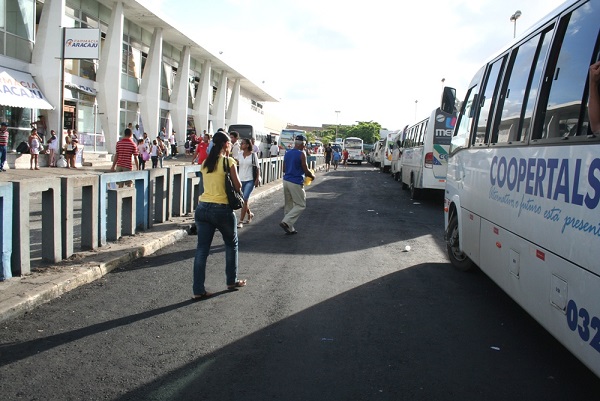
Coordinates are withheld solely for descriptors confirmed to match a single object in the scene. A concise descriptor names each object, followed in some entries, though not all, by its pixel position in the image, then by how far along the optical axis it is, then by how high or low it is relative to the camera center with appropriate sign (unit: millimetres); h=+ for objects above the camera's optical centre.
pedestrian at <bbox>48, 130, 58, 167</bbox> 21844 -513
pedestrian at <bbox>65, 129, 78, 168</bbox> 22188 -518
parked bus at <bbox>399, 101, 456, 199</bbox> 15539 +194
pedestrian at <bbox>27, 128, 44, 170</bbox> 19641 -452
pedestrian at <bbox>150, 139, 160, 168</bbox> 23562 -431
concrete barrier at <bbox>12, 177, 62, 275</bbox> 5691 -1008
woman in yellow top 5641 -706
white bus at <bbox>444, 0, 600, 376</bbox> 3215 -160
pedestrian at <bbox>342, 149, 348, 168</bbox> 49981 -394
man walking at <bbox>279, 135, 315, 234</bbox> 9836 -565
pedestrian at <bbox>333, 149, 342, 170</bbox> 41375 -442
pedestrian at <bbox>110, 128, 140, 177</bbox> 12062 -295
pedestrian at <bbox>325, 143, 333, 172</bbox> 39188 -296
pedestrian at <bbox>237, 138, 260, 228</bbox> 10180 -409
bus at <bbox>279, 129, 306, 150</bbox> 47906 +1091
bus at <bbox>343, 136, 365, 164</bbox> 56000 +429
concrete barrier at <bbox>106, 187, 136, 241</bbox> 7785 -1157
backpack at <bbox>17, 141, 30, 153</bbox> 21125 -521
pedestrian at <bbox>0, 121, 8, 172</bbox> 17648 -300
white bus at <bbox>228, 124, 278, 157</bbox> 37875 +1001
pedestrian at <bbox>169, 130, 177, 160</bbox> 35225 -156
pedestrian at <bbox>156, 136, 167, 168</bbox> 24688 -420
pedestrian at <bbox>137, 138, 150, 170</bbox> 19469 -484
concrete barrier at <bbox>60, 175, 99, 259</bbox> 6516 -1017
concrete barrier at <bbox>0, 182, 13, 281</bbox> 5418 -986
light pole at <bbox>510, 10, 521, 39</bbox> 16234 +4647
